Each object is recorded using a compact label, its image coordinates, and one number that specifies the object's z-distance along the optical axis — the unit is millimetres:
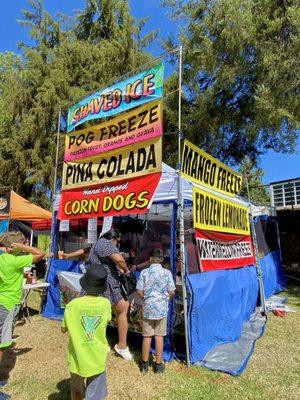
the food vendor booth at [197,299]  5375
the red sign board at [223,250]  6145
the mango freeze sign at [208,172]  5902
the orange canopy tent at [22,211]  12461
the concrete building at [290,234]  13750
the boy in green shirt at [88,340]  3361
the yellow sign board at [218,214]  5840
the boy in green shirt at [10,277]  4258
